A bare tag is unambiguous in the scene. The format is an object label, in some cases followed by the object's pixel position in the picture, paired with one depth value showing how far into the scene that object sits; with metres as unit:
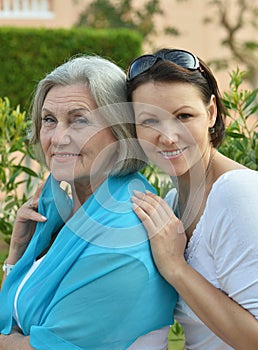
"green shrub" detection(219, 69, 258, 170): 3.40
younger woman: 1.96
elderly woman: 2.06
